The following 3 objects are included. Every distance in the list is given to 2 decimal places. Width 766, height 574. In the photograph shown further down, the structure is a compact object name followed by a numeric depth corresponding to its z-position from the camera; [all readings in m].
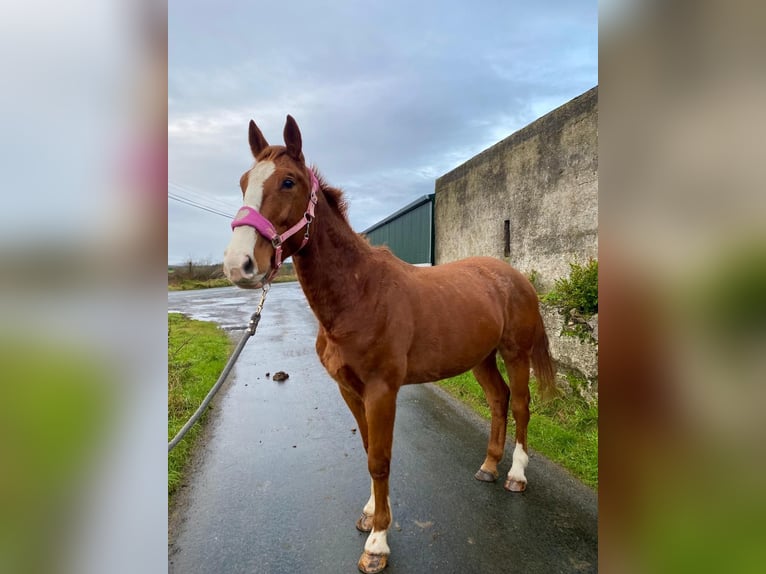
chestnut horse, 2.03
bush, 4.21
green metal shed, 11.16
